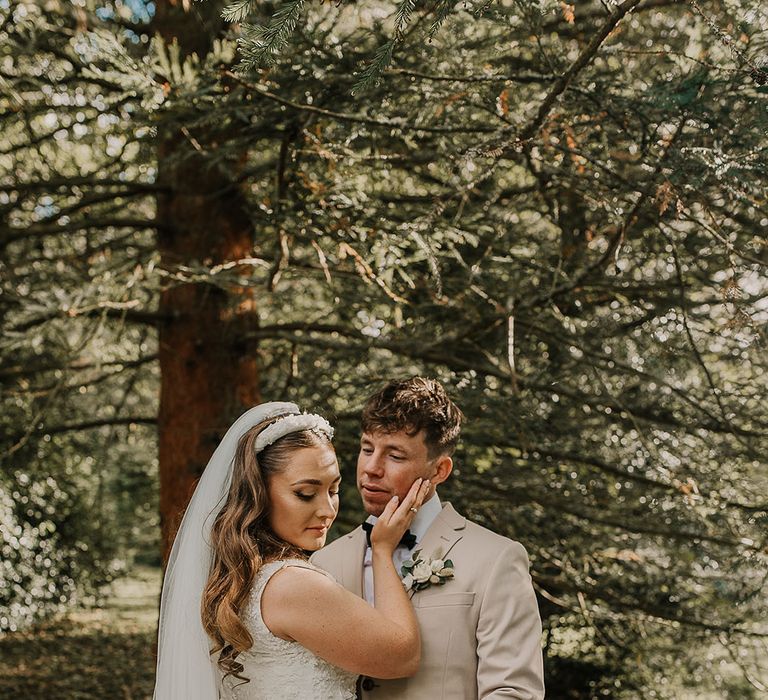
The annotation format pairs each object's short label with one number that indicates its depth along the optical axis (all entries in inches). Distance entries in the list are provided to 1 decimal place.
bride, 96.7
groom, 98.7
